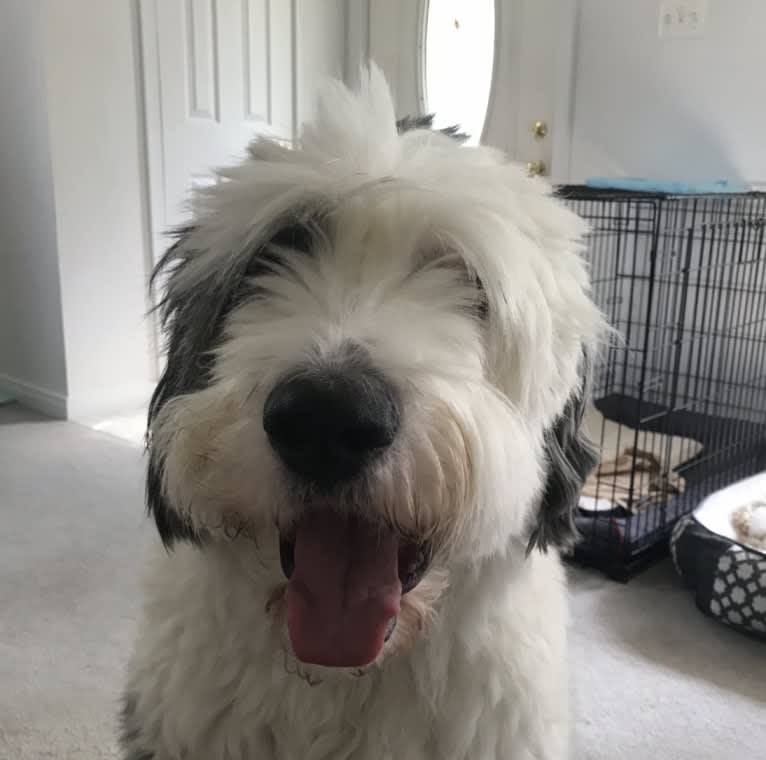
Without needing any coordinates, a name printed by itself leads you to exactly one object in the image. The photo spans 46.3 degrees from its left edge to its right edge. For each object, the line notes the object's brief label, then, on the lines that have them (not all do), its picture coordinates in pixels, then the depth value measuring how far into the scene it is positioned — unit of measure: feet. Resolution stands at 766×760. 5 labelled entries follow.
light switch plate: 10.10
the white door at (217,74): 11.61
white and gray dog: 2.64
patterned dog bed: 6.70
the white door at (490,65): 11.40
